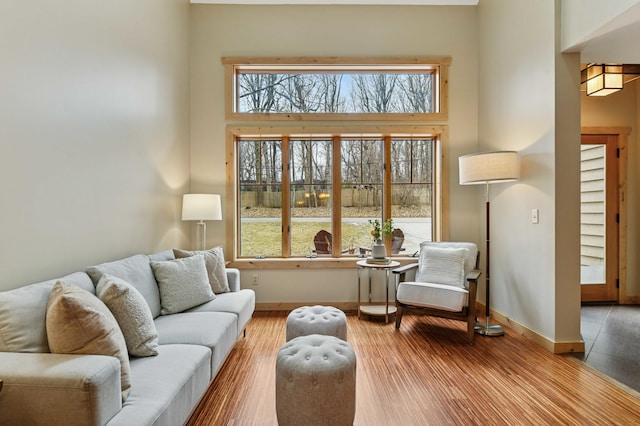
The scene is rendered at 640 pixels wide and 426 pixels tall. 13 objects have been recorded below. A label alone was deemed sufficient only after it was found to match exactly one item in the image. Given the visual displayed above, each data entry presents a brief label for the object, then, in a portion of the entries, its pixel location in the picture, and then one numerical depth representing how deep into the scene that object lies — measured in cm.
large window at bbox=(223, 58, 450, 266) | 427
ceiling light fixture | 356
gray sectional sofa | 116
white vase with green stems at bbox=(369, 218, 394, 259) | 380
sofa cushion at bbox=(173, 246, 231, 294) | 304
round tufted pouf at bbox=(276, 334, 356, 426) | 166
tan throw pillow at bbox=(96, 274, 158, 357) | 173
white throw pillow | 349
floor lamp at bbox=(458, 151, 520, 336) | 317
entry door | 430
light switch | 309
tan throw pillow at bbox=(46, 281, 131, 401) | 137
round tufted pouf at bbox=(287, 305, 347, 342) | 242
